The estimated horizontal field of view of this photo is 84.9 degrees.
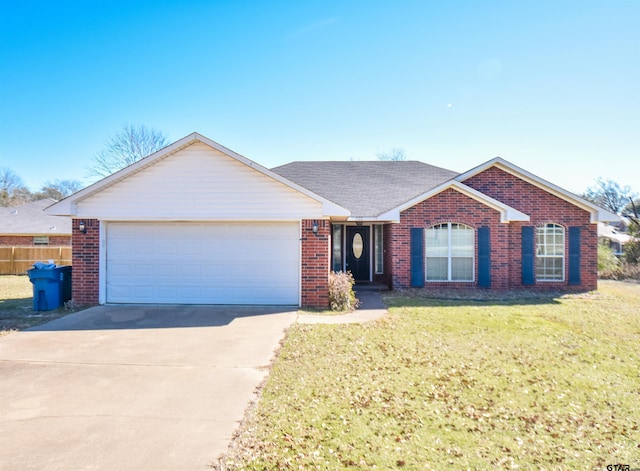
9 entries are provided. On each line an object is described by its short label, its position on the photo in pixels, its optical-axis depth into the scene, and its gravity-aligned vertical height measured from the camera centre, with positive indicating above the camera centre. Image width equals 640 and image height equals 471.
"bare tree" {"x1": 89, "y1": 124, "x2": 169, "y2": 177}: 31.55 +9.44
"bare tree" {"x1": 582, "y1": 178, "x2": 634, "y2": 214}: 41.00 +5.69
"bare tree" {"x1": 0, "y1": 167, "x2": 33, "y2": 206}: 45.06 +7.50
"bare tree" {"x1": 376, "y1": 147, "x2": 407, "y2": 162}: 37.95 +9.42
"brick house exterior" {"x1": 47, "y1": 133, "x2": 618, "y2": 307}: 9.17 +0.25
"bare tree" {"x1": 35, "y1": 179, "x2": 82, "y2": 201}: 48.21 +7.60
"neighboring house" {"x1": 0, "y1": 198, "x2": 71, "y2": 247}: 22.02 +0.67
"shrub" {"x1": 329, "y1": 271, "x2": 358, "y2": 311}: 9.25 -1.40
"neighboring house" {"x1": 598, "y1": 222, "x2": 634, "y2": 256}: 22.33 +0.38
